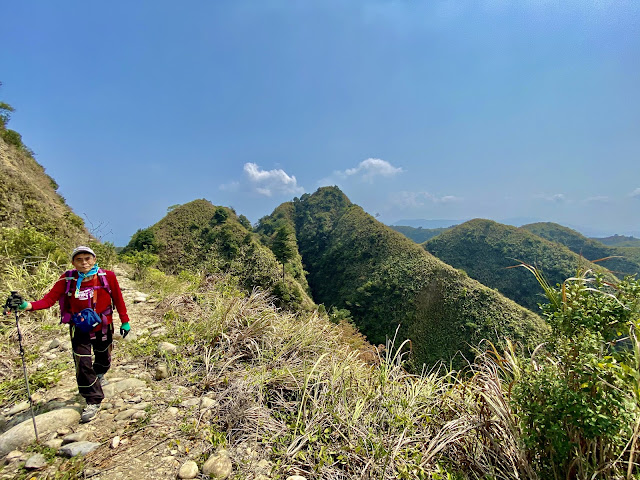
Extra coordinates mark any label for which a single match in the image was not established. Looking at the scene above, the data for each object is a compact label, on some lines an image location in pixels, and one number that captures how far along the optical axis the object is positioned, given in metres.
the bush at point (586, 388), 1.35
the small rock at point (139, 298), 4.91
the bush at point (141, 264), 6.82
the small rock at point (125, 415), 2.26
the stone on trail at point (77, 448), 1.91
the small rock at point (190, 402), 2.44
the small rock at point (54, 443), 1.97
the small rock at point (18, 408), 2.31
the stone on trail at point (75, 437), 2.02
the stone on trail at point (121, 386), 2.57
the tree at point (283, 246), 33.53
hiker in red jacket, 2.33
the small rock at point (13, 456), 1.85
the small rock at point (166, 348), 3.18
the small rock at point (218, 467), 1.83
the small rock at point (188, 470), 1.80
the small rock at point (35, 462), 1.80
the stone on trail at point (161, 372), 2.81
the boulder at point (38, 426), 1.94
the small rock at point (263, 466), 1.91
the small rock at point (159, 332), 3.64
